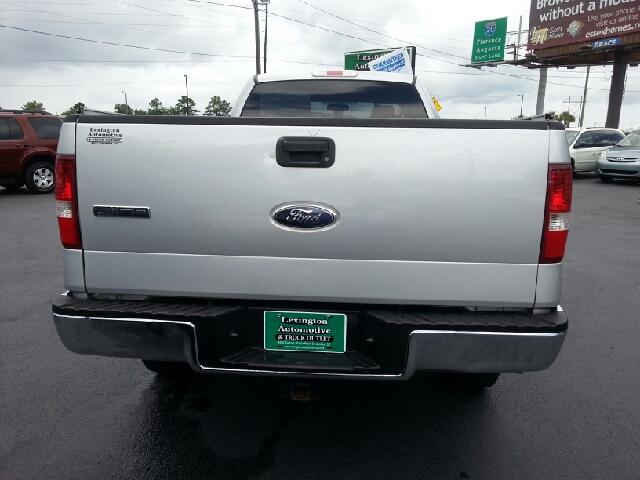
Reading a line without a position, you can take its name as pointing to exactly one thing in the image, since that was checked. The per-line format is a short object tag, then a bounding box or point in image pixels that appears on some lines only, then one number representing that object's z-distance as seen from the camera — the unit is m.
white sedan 18.05
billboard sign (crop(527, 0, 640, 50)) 27.00
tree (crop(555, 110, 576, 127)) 95.90
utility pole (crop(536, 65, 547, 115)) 32.59
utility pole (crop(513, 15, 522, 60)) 32.53
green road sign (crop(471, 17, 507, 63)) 32.69
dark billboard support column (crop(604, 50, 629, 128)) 29.41
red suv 12.41
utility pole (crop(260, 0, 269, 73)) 27.18
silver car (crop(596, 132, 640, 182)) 15.68
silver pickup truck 2.18
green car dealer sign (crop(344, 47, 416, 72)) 29.12
